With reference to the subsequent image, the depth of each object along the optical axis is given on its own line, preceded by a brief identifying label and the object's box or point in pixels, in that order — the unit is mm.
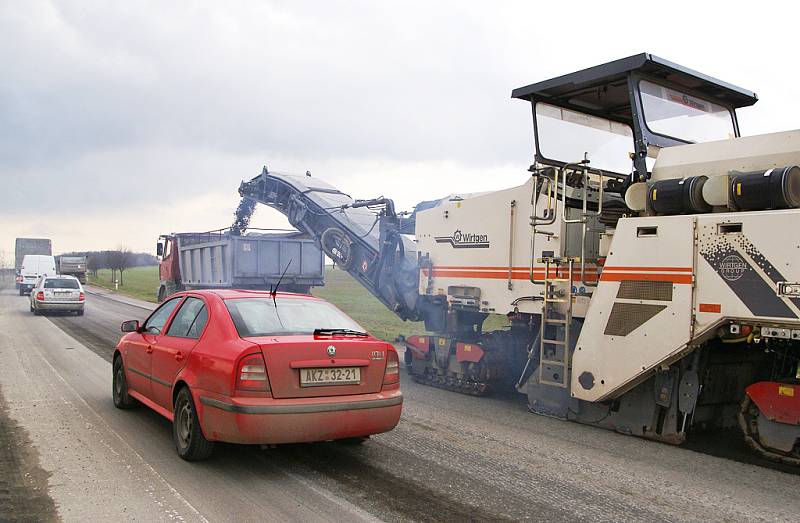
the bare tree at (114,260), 52906
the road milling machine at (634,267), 5812
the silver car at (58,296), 21516
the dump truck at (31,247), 47781
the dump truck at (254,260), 16734
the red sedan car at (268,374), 4949
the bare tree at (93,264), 72375
